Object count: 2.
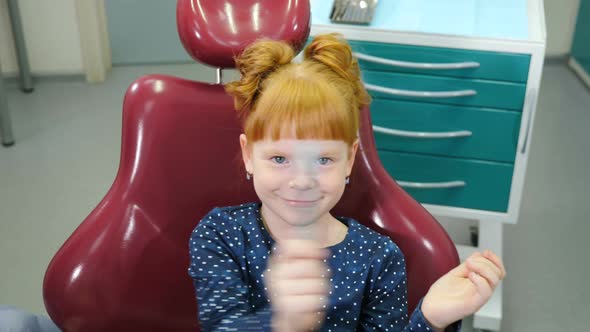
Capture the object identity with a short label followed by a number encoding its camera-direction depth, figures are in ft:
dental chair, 4.51
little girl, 3.55
